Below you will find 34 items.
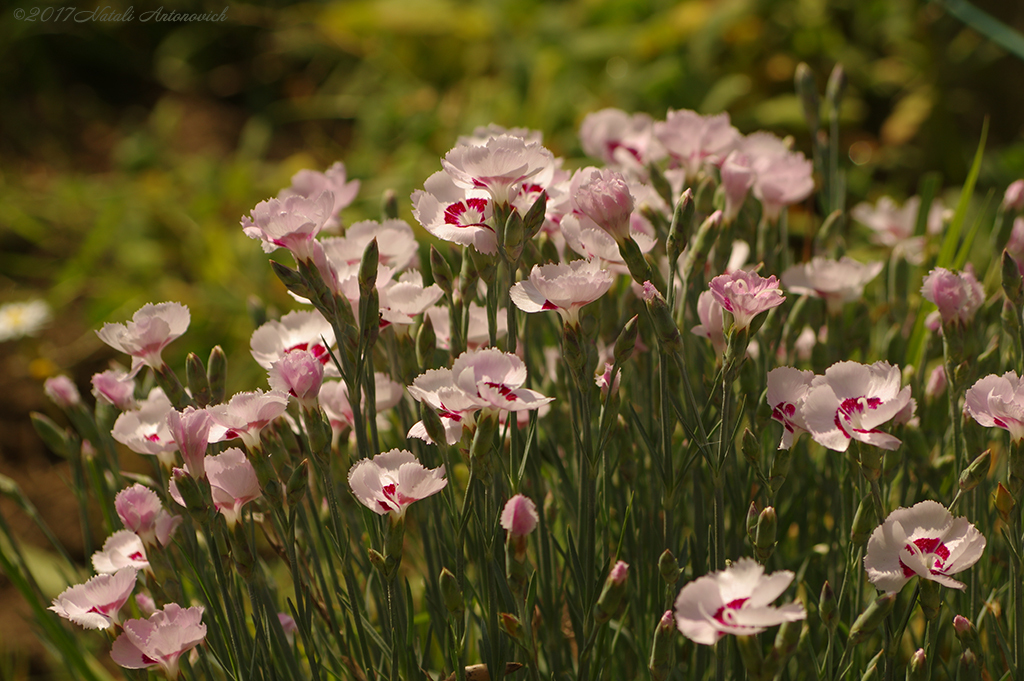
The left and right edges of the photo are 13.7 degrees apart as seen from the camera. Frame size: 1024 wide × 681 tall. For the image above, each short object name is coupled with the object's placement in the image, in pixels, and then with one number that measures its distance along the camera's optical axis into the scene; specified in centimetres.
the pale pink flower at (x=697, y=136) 188
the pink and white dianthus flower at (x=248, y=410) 170
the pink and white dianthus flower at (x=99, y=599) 172
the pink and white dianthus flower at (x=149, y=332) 176
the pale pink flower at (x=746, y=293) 170
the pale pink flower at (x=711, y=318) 177
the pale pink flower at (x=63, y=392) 185
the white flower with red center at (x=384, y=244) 180
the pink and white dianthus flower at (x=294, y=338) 178
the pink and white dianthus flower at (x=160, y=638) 170
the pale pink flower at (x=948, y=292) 176
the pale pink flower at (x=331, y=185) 186
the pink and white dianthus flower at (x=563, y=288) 170
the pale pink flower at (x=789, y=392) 171
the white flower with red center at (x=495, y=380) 169
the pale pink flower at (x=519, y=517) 170
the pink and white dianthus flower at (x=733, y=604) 164
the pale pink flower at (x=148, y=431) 175
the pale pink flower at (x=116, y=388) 179
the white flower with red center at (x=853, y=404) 169
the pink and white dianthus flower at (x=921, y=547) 168
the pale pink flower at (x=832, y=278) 184
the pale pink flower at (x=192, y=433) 171
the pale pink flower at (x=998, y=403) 170
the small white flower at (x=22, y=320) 281
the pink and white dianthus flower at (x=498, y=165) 172
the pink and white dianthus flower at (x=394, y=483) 169
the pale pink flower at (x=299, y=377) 172
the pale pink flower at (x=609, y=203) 173
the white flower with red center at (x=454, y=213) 174
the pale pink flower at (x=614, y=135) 193
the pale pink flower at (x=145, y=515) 174
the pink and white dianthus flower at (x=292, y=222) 172
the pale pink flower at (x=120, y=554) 177
